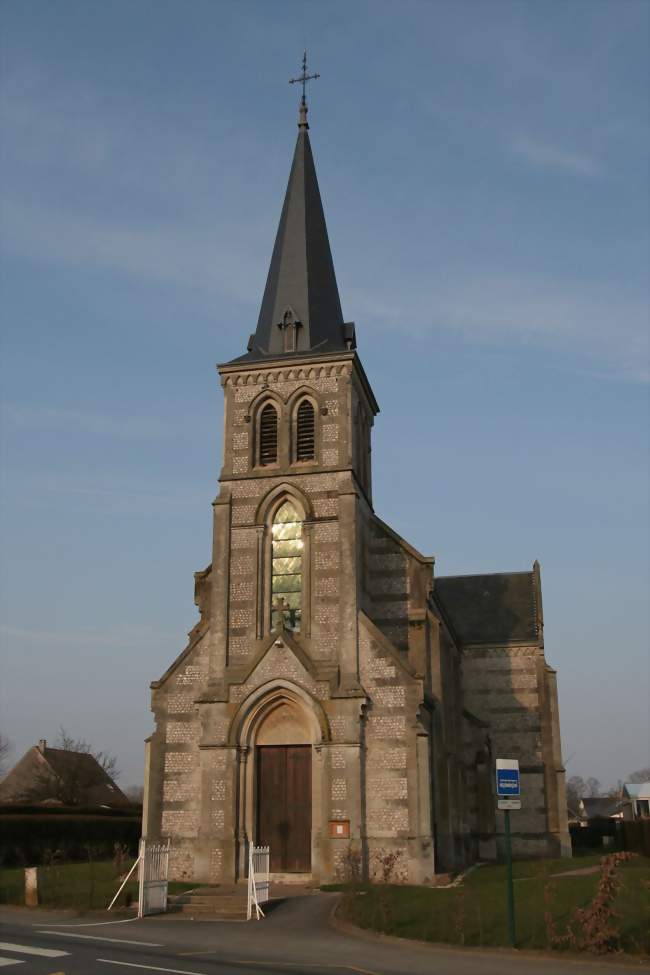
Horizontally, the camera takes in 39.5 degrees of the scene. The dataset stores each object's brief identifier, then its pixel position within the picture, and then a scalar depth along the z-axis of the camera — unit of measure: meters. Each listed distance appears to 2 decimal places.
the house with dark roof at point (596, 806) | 101.66
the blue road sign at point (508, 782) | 15.07
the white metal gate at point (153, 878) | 19.62
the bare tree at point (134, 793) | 129.50
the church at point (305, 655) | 25.58
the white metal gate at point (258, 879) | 19.73
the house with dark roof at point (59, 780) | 54.94
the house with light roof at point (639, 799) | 66.31
